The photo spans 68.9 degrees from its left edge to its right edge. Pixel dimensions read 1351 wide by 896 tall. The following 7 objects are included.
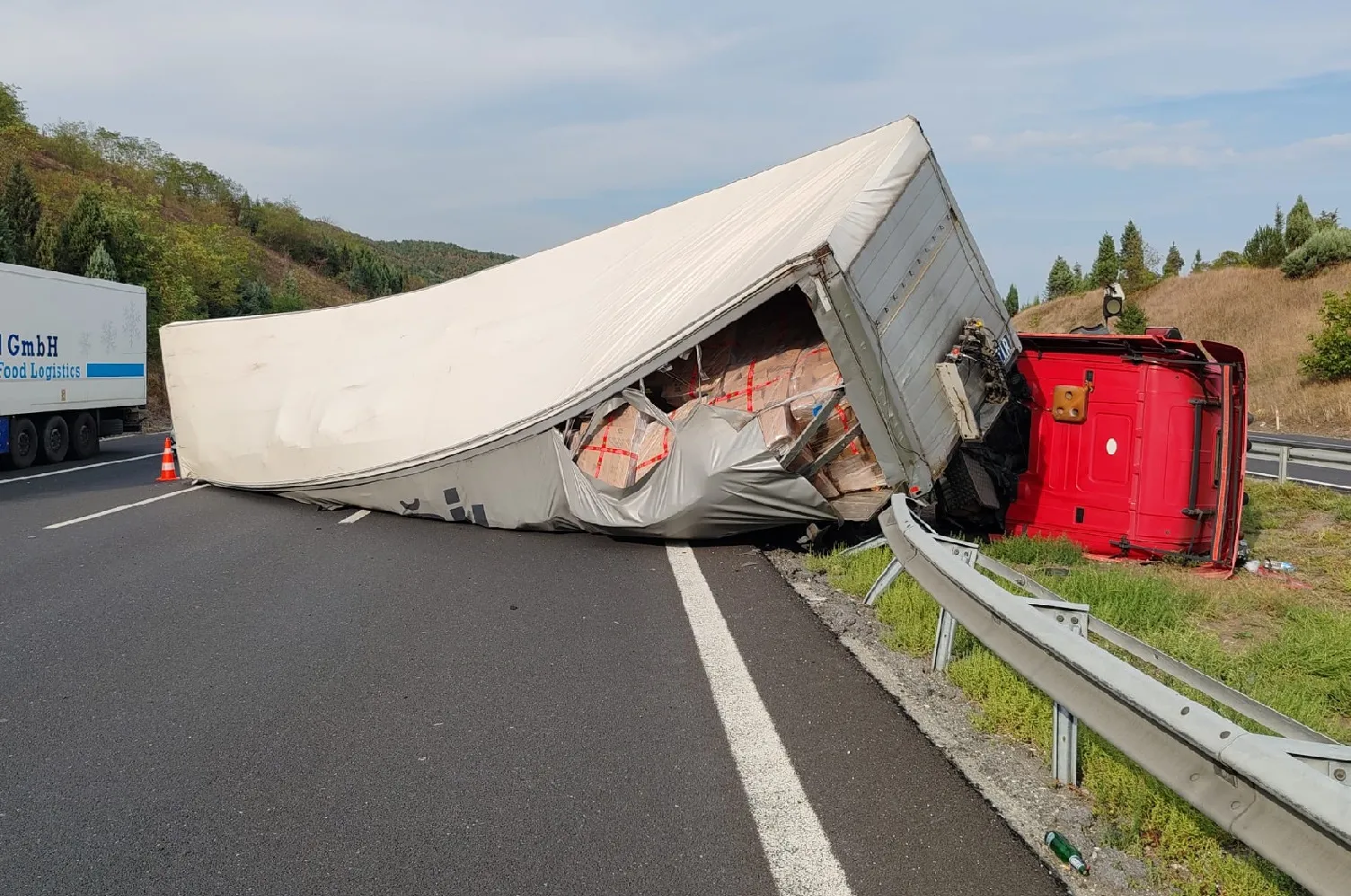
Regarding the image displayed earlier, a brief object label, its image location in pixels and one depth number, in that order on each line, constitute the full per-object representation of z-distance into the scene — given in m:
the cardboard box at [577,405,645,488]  7.92
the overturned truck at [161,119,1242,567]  7.27
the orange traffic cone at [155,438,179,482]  13.09
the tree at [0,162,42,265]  29.92
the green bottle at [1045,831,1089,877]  2.81
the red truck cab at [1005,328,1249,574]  7.27
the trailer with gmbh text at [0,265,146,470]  14.78
